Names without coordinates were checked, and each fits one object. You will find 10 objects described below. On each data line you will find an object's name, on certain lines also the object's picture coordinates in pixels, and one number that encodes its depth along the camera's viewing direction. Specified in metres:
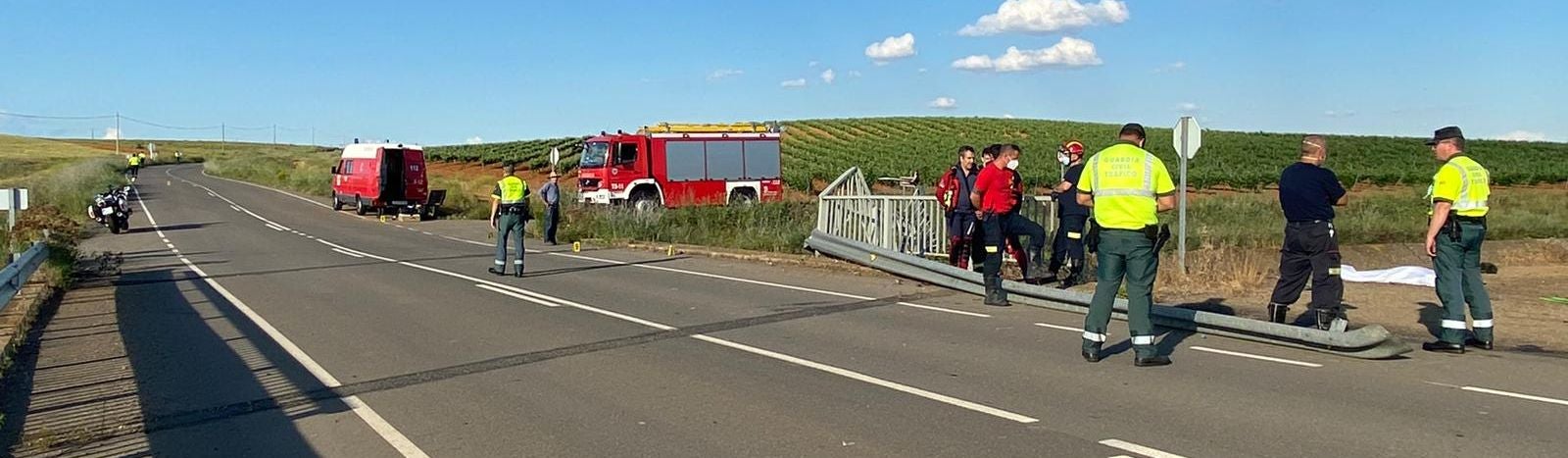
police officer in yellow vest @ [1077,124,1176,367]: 8.23
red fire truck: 31.75
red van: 36.69
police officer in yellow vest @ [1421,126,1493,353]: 8.78
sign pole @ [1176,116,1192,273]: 14.13
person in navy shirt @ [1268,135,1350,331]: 9.13
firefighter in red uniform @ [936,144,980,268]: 13.77
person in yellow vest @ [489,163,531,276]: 15.91
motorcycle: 29.70
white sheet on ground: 13.22
